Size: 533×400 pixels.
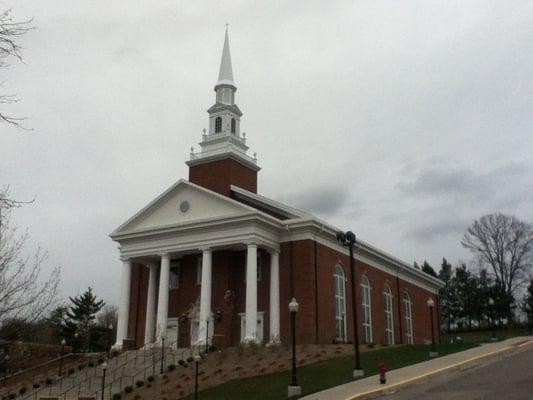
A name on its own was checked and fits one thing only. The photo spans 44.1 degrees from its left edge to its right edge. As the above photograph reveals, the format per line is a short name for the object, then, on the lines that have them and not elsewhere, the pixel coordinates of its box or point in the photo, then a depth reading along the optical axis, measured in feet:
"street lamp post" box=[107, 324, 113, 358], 134.05
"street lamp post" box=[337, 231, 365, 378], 85.97
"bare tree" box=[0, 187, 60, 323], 47.24
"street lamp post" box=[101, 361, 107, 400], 98.00
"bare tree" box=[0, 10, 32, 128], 32.91
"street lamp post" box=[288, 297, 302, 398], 77.00
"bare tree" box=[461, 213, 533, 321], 242.17
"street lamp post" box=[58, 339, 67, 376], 119.98
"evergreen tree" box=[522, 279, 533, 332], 251.80
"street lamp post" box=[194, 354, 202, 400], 86.51
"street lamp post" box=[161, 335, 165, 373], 110.80
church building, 135.44
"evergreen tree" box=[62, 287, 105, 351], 243.91
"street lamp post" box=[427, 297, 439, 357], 102.83
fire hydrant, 75.51
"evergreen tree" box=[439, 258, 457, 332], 301.02
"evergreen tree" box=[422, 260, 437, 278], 338.75
